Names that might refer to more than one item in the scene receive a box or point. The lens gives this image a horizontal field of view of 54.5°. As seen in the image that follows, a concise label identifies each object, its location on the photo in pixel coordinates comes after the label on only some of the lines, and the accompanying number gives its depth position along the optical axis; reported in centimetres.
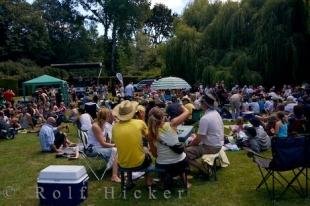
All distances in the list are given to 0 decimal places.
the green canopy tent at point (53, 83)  1564
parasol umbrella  1175
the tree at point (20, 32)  2891
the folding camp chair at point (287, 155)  391
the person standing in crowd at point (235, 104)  1081
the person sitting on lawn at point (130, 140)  428
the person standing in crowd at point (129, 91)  1540
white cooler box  376
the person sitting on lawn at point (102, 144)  493
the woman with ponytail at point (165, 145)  426
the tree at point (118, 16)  2951
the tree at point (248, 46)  1543
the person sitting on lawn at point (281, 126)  655
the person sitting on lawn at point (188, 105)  739
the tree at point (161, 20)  4643
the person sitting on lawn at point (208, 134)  455
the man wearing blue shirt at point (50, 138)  686
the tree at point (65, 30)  3191
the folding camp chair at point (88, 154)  498
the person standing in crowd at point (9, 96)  1510
